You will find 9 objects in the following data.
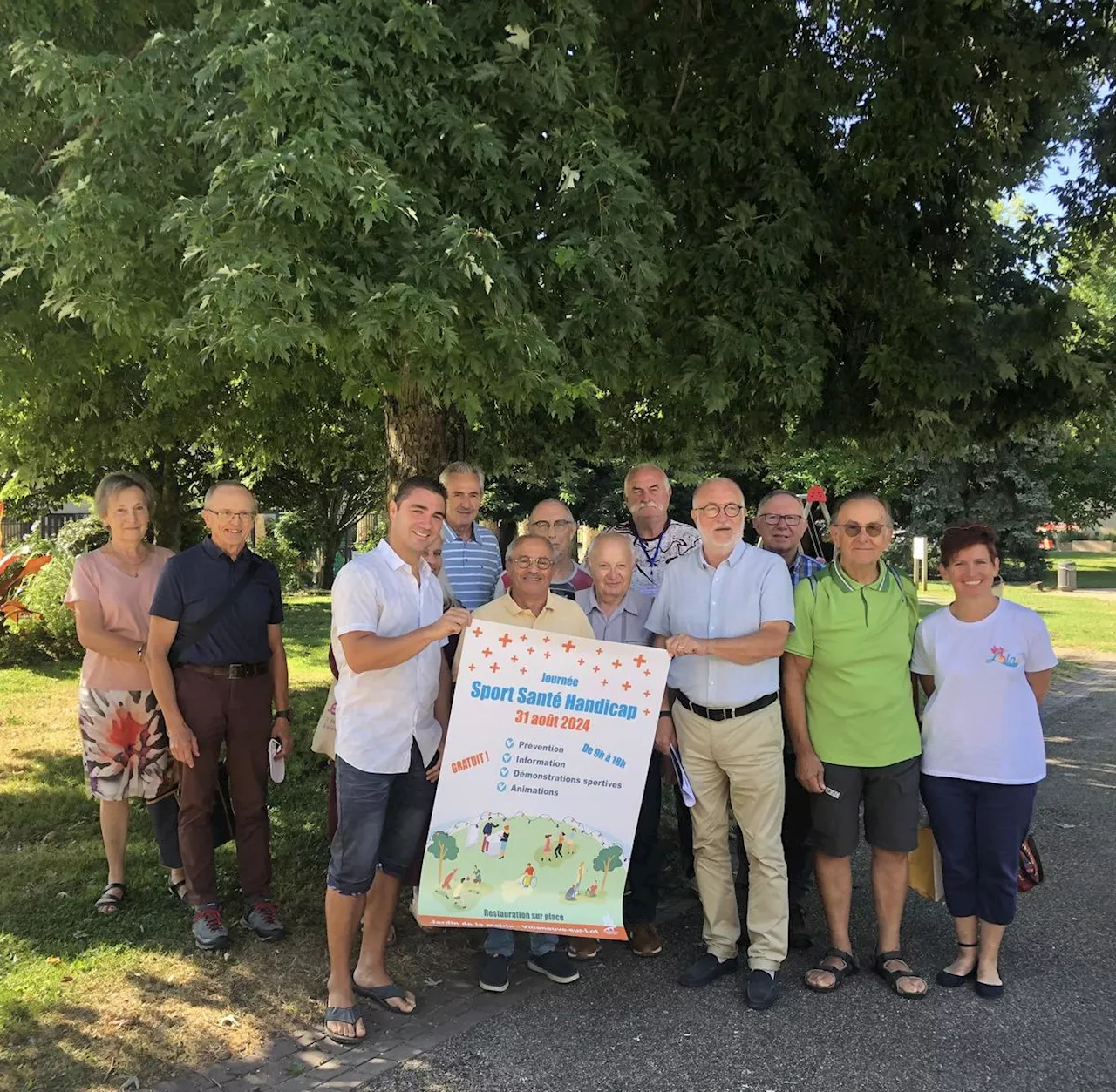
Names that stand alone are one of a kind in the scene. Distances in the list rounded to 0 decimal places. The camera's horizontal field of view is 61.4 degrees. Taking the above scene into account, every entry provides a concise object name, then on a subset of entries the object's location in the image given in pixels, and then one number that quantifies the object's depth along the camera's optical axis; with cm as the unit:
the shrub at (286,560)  2262
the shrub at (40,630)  1157
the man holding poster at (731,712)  389
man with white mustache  492
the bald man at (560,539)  455
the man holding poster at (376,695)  344
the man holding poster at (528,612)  382
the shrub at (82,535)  1611
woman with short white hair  445
